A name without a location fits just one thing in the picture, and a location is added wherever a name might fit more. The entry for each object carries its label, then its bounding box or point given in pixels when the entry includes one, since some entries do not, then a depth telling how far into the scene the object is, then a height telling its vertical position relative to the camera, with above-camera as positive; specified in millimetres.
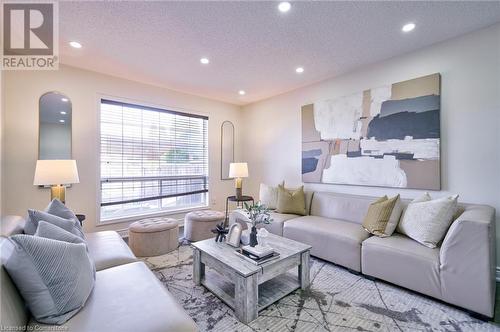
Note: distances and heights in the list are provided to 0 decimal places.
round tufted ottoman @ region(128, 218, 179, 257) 2902 -966
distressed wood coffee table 1726 -938
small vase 2079 -678
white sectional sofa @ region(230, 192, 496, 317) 1739 -860
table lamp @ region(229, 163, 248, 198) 4250 -134
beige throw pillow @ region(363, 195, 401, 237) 2449 -604
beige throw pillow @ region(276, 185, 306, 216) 3445 -581
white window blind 3637 +100
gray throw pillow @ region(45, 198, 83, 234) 2018 -411
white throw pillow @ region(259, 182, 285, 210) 3742 -540
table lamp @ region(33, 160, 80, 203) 2502 -101
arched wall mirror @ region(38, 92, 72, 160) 3004 +550
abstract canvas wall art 2668 +385
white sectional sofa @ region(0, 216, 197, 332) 1037 -771
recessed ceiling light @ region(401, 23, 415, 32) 2283 +1438
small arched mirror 5012 +424
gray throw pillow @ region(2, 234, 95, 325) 1066 -557
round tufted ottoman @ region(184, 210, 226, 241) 3385 -931
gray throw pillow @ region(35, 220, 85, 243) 1421 -438
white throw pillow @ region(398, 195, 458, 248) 2084 -542
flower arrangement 2088 -499
